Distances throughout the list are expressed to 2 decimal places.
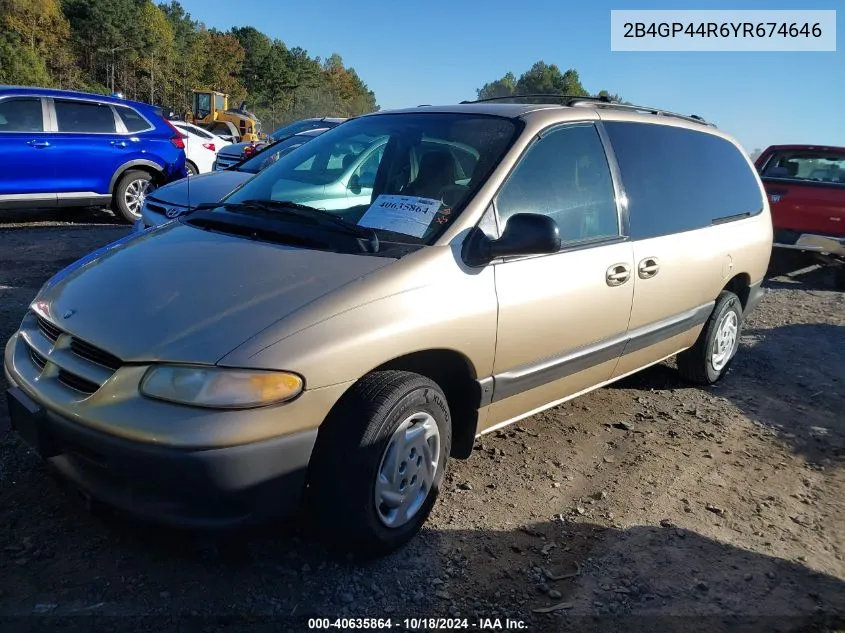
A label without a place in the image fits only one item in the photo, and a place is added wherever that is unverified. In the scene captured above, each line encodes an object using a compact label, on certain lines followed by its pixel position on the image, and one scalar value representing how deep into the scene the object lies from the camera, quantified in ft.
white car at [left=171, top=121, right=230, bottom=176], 37.86
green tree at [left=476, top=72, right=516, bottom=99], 350.50
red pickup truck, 27.37
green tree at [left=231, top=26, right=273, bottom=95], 229.04
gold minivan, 7.24
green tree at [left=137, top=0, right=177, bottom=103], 193.47
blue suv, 27.81
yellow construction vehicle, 108.06
